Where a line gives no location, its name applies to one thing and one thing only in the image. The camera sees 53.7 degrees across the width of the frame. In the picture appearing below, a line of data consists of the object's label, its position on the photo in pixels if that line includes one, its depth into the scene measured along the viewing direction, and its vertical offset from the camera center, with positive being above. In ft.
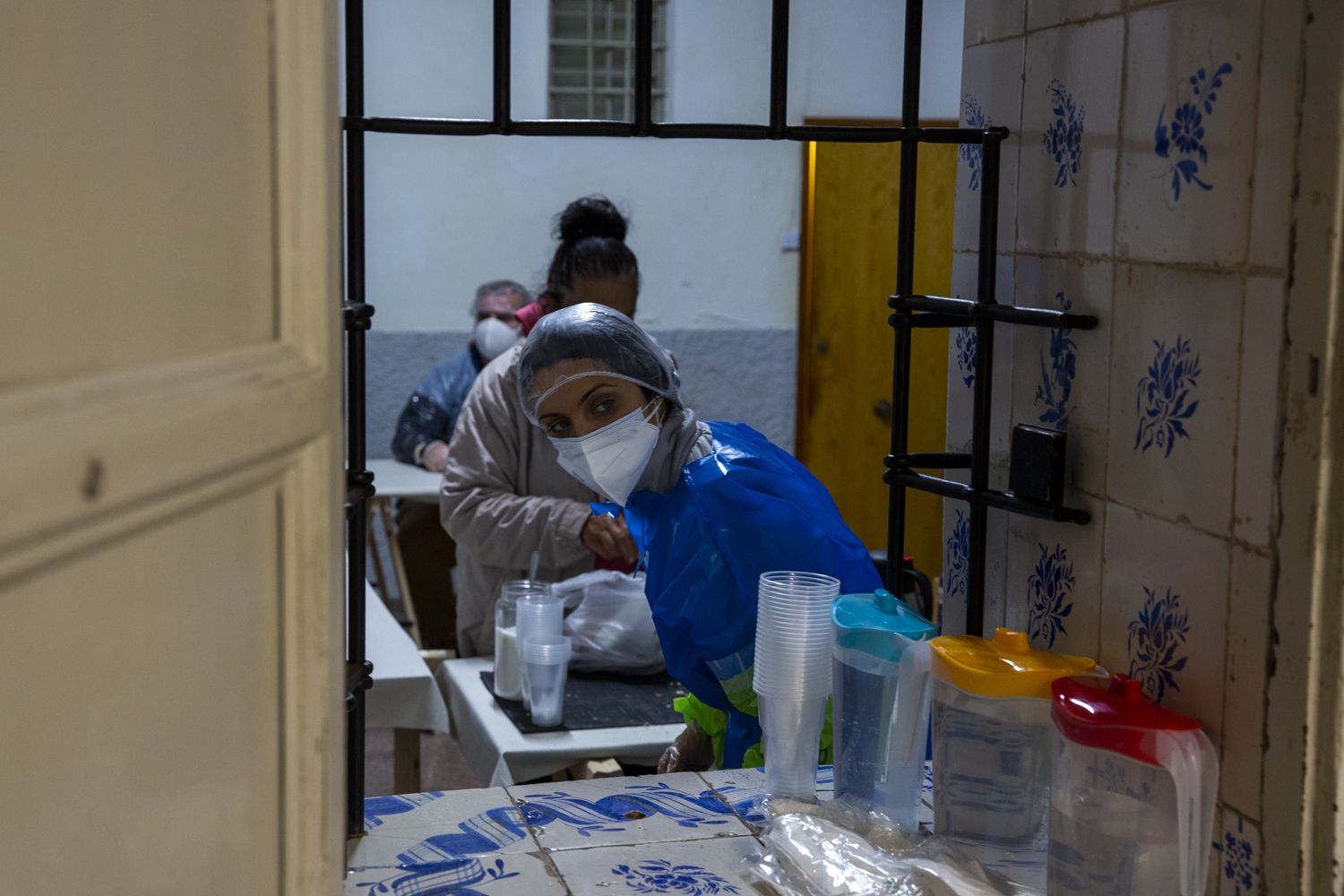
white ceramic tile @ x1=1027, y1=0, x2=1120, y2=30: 3.74 +0.79
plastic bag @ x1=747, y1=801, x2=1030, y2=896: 3.53 -1.60
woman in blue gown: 5.91 -1.05
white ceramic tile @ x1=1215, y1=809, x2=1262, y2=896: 3.15 -1.36
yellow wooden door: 17.76 -0.72
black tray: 7.30 -2.43
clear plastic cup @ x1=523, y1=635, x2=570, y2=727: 7.17 -2.20
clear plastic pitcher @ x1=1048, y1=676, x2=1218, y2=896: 3.13 -1.24
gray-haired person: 13.48 -1.87
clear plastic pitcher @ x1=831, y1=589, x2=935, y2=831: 4.03 -1.29
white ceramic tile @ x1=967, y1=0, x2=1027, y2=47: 4.20 +0.85
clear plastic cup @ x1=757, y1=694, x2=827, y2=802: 4.34 -1.50
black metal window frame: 3.87 +0.02
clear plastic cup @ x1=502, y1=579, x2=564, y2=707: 7.24 -1.87
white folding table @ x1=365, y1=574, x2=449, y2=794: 7.98 -2.60
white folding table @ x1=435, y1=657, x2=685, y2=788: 6.95 -2.48
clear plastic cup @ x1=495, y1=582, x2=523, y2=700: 7.49 -2.14
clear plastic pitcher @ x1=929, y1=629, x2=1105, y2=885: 3.62 -1.27
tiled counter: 3.80 -1.71
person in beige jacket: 8.99 -1.48
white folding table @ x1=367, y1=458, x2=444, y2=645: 12.90 -2.10
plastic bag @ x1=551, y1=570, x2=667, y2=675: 7.88 -2.09
